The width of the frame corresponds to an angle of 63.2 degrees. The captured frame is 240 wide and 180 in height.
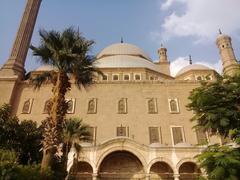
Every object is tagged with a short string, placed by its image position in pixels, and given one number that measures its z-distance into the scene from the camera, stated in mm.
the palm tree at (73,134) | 12180
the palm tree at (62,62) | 7965
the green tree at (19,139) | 9736
